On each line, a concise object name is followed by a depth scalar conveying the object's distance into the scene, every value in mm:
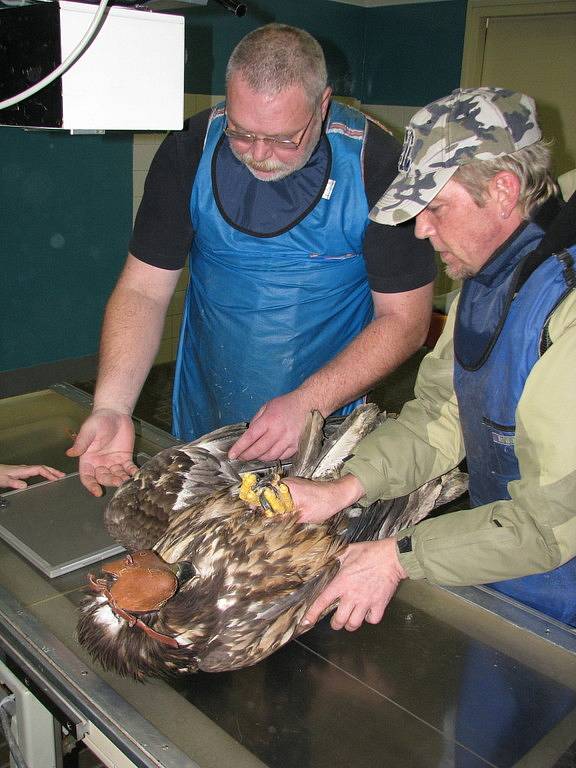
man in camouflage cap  1307
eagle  1304
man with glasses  1866
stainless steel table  1165
